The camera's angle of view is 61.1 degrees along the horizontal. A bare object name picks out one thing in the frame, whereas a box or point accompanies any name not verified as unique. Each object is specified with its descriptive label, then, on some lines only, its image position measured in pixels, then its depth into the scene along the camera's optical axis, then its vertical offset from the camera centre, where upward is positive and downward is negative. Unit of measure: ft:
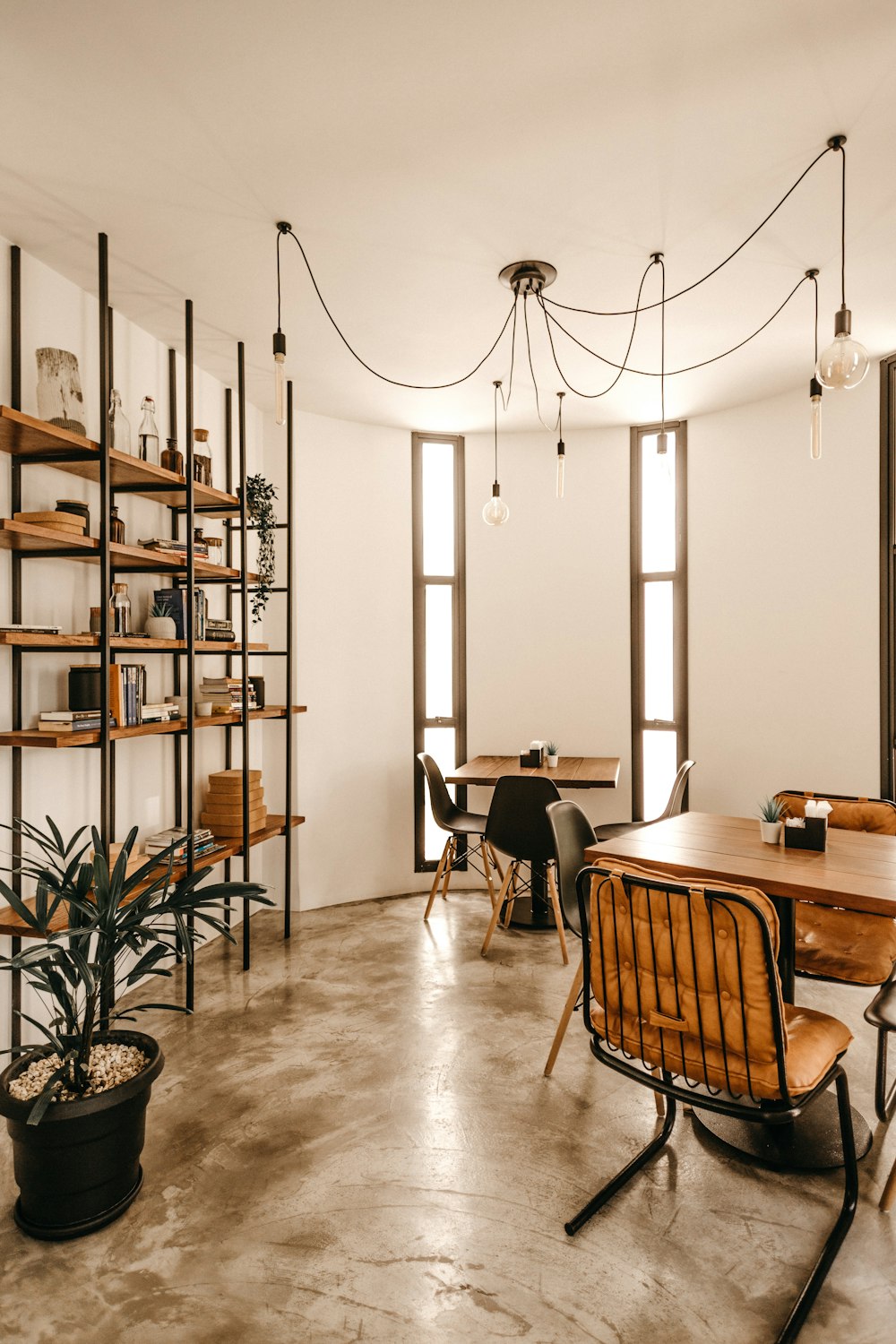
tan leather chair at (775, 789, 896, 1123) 8.37 -3.12
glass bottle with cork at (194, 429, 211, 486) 11.76 +3.31
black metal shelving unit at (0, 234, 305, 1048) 8.56 +1.60
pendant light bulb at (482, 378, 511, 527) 13.64 +3.00
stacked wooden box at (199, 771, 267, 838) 12.55 -2.13
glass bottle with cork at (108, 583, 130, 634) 10.35 +0.92
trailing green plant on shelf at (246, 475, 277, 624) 13.12 +2.70
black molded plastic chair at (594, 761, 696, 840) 13.60 -2.16
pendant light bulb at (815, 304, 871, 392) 7.07 +2.99
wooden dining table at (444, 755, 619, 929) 13.87 -1.83
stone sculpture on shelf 9.11 +3.51
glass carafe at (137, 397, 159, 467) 10.96 +3.54
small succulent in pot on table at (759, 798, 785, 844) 8.72 -1.68
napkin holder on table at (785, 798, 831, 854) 8.34 -1.70
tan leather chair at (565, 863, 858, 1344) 5.52 -2.56
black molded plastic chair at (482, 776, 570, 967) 12.43 -2.41
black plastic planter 6.31 -4.13
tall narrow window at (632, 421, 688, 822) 16.44 +1.18
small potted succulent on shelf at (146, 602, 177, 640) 11.26 +0.77
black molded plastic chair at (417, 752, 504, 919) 14.43 -2.77
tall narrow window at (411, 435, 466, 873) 17.19 +1.75
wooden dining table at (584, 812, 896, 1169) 6.93 -1.92
